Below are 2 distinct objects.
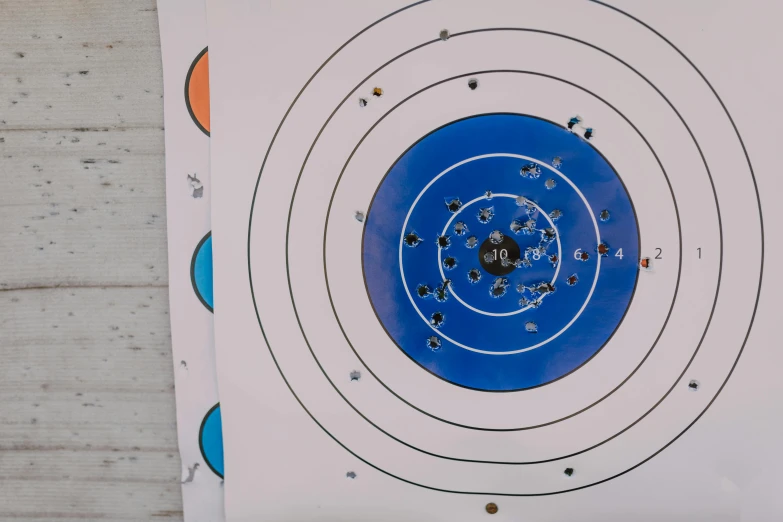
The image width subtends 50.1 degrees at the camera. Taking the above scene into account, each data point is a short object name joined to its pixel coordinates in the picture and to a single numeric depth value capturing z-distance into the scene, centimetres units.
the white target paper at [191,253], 38
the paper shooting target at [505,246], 38
